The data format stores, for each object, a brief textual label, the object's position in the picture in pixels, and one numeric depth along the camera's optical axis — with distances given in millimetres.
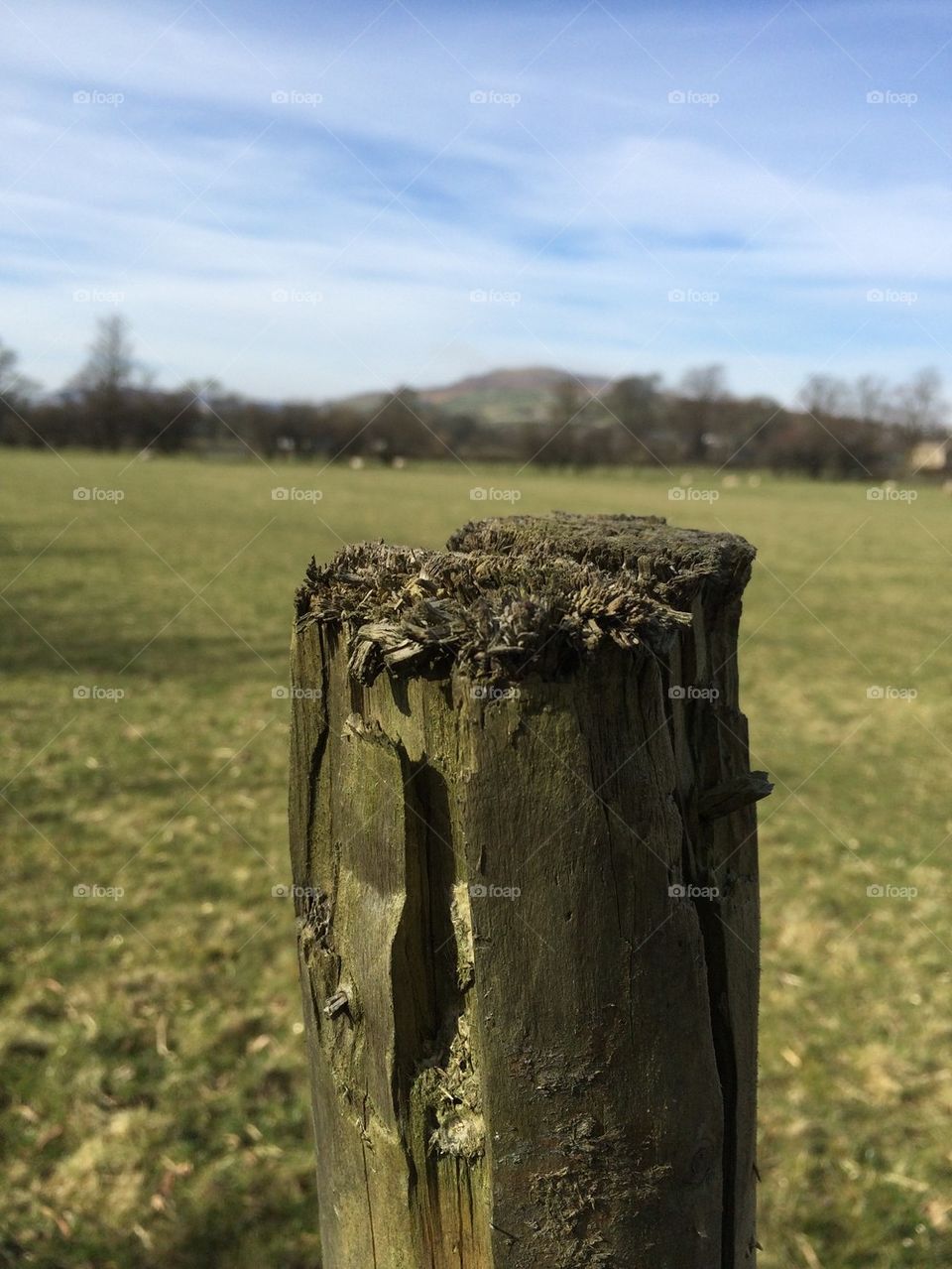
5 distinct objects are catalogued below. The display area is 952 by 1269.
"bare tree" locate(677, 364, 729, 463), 56500
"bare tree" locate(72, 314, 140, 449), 52250
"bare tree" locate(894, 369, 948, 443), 51750
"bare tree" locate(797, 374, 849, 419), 48016
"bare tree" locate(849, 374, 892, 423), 50812
